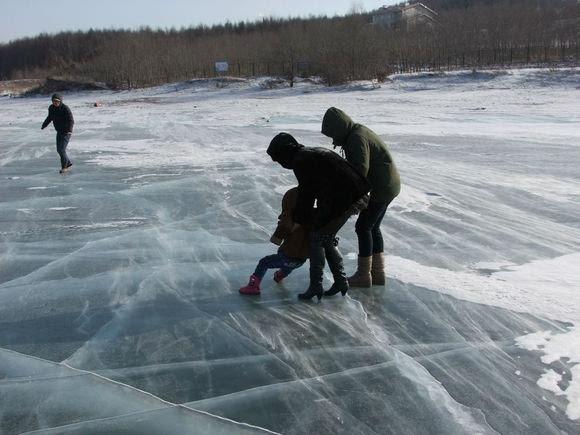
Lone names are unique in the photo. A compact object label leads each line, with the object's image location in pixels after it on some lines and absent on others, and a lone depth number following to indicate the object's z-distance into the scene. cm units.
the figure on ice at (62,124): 1042
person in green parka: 403
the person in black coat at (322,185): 393
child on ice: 422
